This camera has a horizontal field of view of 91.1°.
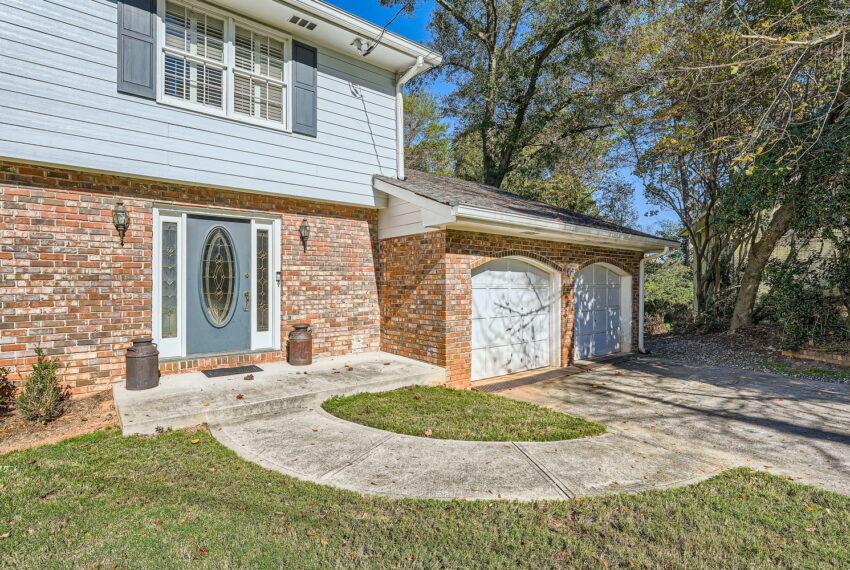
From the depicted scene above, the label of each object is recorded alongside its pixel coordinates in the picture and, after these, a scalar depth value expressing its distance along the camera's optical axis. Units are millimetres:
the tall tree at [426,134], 21672
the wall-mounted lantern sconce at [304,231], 6531
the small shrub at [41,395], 4129
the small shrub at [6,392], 4254
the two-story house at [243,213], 4676
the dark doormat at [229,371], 5490
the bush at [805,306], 8391
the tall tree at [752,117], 6121
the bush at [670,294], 14173
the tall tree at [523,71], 13117
